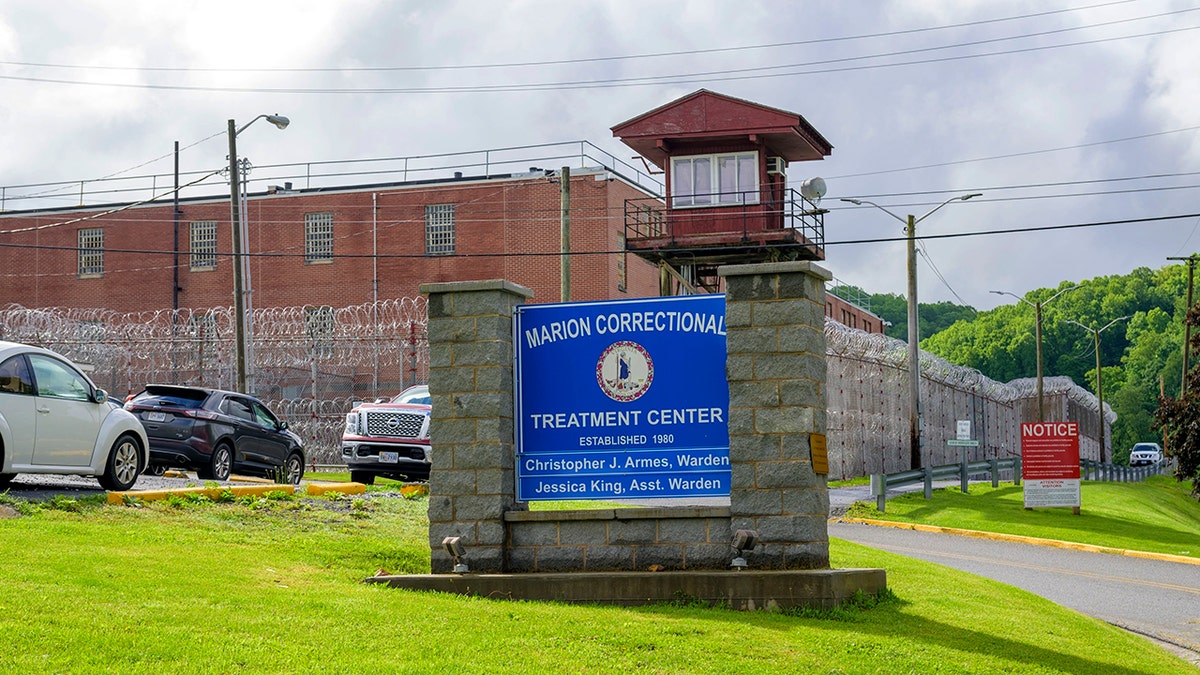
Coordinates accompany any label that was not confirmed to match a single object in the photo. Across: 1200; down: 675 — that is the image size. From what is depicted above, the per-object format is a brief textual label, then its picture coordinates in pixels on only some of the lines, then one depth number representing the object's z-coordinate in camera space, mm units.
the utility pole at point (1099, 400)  68950
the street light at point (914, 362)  33938
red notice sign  30062
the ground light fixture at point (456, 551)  12117
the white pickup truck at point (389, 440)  23500
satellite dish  36062
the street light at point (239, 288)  30812
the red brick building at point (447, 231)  36188
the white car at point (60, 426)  14570
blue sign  12141
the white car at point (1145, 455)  80062
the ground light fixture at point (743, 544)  11578
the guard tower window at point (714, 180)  36219
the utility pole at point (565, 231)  32250
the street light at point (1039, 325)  50869
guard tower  35781
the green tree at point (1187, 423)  32938
